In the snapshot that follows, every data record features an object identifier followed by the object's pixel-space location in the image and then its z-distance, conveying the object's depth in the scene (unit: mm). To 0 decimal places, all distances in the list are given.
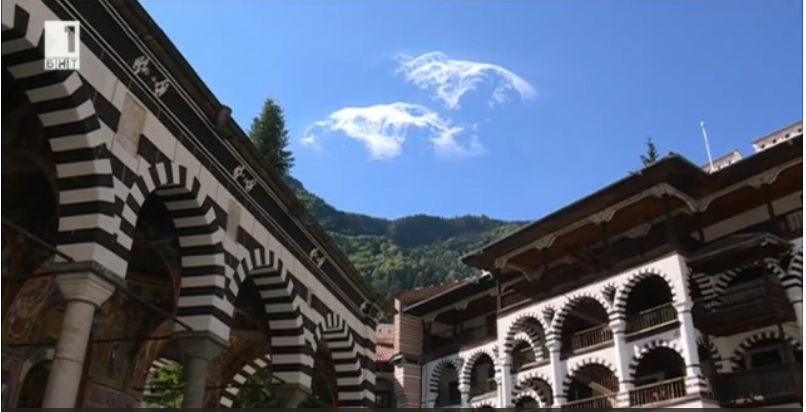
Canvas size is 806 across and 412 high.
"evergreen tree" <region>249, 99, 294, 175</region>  34312
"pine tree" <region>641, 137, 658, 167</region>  39688
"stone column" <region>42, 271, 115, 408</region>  6730
